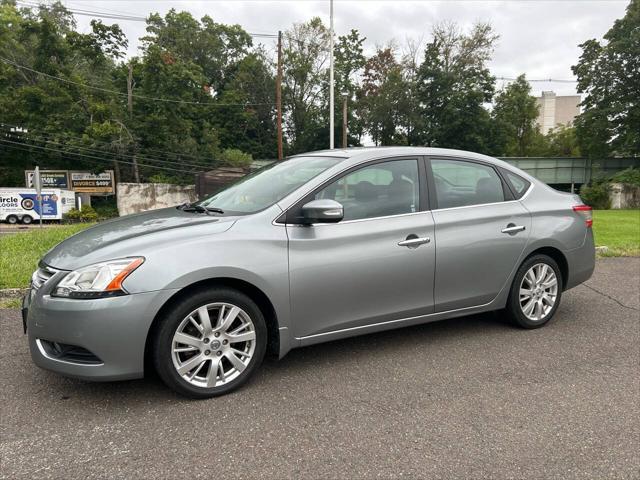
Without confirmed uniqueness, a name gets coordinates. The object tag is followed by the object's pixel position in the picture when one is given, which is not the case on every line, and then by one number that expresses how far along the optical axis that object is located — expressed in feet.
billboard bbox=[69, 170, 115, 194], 138.92
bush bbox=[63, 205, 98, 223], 122.62
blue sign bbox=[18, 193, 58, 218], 117.29
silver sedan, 9.32
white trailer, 116.57
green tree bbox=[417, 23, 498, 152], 170.50
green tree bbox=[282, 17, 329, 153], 183.42
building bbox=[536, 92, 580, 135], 261.85
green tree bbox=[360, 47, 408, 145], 177.68
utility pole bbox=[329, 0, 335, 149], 73.00
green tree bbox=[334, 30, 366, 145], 179.49
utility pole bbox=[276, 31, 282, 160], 103.24
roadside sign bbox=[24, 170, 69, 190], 137.59
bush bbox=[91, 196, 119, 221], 136.26
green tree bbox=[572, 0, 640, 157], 138.72
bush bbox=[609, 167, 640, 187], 127.05
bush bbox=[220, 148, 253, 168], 136.36
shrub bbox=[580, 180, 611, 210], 123.24
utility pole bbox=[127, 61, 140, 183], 138.92
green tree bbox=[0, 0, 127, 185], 132.98
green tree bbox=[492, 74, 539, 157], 176.55
